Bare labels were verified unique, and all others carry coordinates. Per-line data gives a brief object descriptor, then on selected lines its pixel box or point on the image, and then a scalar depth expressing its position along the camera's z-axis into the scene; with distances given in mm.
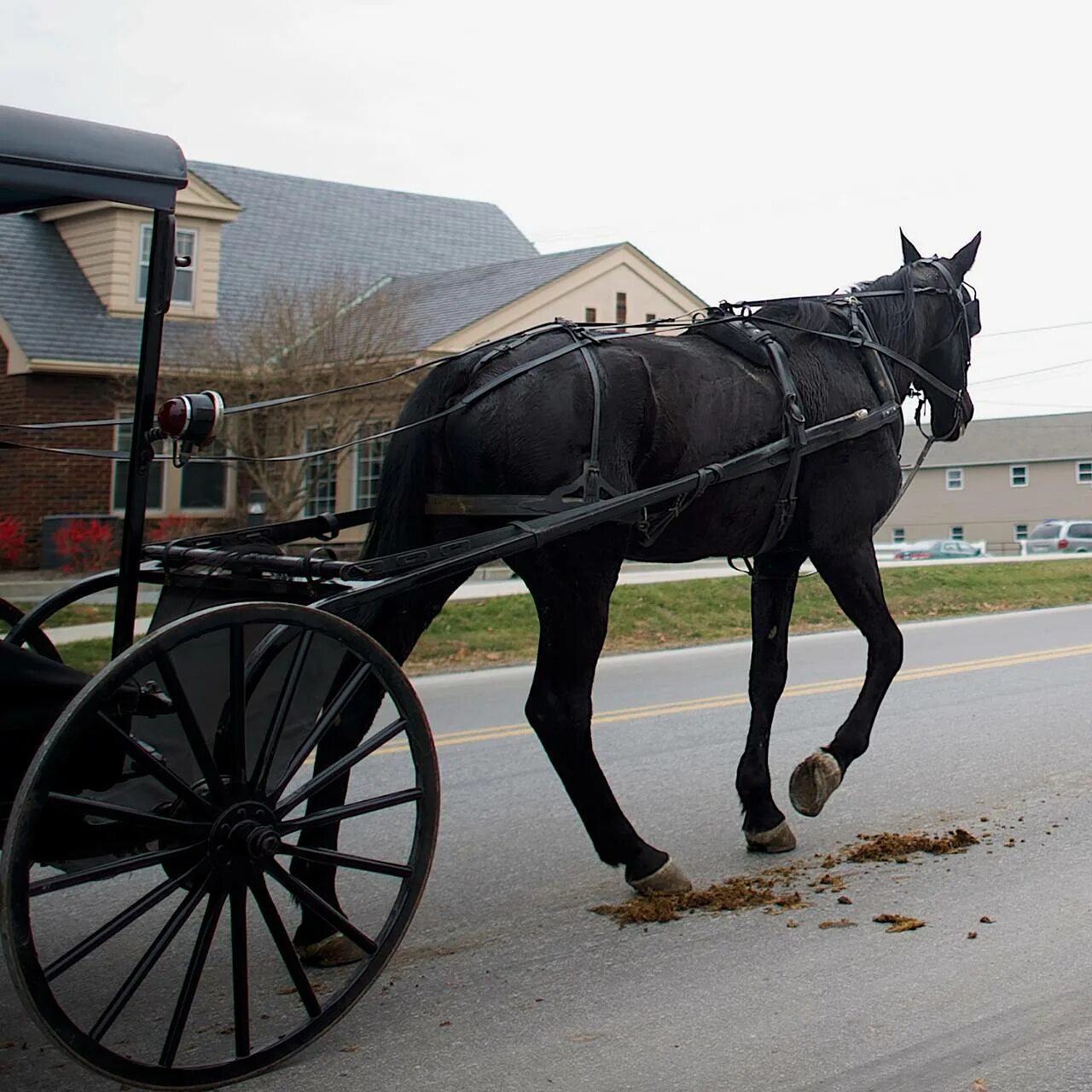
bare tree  19922
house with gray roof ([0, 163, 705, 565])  20500
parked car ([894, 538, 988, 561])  40938
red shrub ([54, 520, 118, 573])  19234
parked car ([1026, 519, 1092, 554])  39562
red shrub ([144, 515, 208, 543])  20281
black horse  4785
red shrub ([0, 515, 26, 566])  18047
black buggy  3291
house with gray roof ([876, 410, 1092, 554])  58031
